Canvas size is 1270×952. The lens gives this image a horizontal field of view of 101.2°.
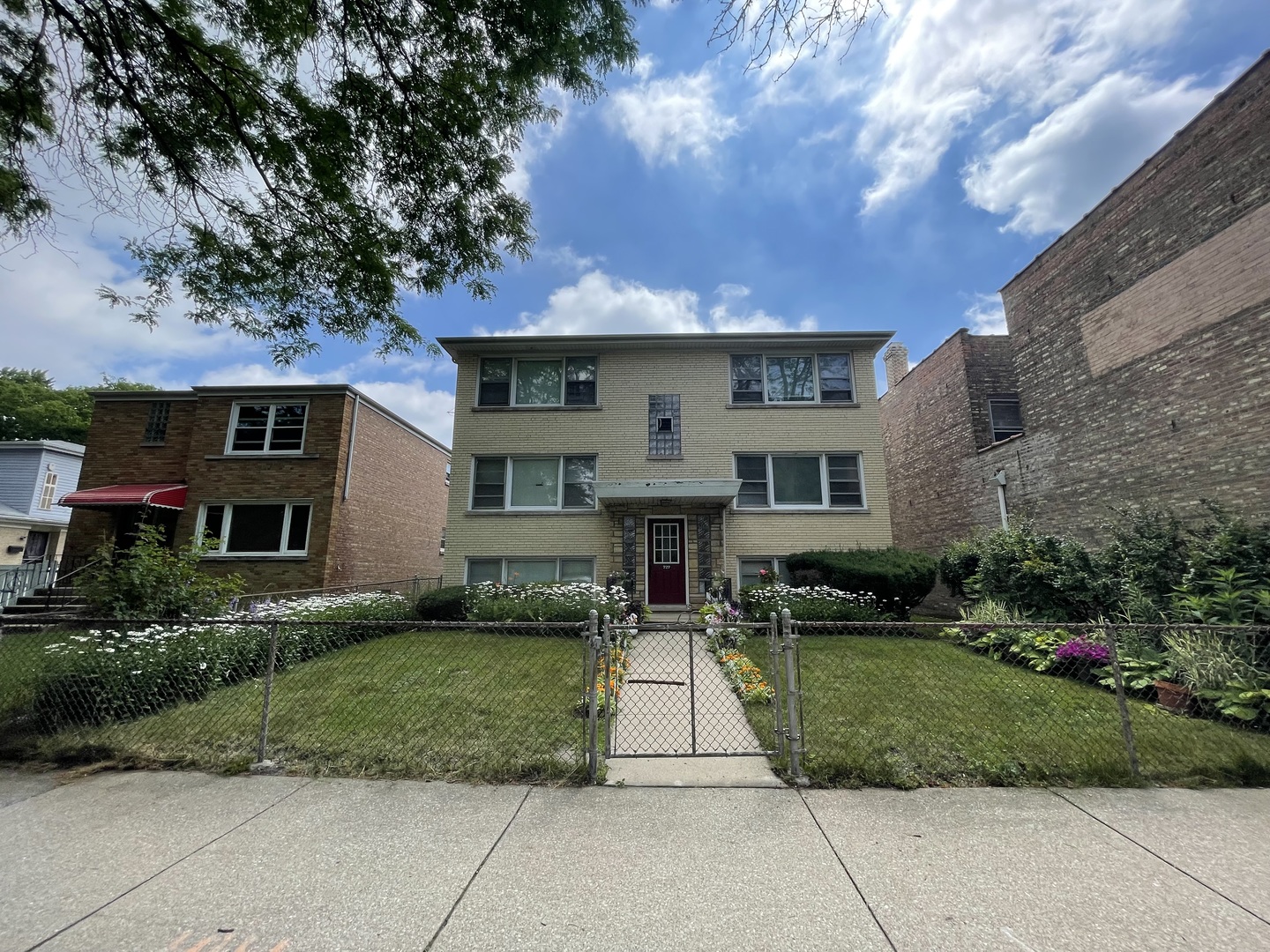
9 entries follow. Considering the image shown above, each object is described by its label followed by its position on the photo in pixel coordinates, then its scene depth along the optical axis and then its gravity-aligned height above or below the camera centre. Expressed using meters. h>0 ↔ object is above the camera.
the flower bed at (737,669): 6.11 -1.30
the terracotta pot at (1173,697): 5.60 -1.34
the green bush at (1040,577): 8.38 -0.10
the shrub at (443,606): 11.95 -0.86
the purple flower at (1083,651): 6.68 -1.02
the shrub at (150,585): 7.27 -0.26
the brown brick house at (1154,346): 7.87 +4.10
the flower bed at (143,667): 5.19 -1.13
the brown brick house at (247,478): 14.03 +2.46
